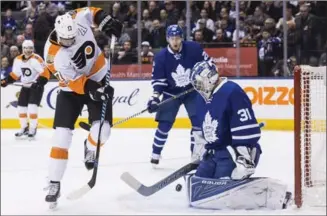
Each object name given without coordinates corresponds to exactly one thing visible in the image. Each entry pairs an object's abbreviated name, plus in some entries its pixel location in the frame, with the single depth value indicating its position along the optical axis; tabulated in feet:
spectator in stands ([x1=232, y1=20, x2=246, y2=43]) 44.86
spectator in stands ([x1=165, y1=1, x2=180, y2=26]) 46.69
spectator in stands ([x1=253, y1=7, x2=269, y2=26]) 46.13
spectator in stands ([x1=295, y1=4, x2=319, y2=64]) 43.39
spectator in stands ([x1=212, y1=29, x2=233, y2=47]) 44.99
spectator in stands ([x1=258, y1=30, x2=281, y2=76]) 43.75
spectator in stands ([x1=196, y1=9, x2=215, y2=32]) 46.35
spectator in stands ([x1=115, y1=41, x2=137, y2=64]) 45.73
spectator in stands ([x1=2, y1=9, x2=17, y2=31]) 48.42
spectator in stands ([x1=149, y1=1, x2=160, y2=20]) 47.63
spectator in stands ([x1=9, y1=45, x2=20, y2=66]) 46.35
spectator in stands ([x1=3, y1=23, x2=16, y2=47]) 48.10
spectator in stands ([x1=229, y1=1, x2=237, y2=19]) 46.04
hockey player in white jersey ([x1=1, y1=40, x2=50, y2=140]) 38.48
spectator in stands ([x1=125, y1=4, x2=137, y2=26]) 46.85
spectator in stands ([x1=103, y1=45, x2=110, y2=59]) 46.85
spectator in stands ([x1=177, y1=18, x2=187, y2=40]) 45.25
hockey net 18.74
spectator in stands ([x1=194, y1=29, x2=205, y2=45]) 45.20
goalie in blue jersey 18.85
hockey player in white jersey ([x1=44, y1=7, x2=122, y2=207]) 20.47
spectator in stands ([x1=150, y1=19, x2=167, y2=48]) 45.83
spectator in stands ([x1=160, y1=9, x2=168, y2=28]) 47.90
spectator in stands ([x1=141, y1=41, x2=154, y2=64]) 45.42
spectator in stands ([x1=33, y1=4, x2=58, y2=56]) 46.66
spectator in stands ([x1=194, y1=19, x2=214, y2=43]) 45.66
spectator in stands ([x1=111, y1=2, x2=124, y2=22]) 47.37
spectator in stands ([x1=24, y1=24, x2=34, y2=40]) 47.32
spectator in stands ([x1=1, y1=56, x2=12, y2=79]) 45.61
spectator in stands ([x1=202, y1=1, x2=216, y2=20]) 46.78
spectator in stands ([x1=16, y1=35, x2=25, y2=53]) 47.28
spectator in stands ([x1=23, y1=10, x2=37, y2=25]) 48.12
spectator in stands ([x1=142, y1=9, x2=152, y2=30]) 46.59
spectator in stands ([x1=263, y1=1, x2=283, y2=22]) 44.96
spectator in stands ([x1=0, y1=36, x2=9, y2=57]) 46.87
